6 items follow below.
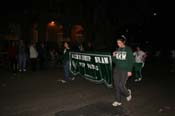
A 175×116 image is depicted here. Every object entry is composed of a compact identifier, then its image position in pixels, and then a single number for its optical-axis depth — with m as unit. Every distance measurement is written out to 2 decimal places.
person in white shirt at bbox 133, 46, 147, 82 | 6.23
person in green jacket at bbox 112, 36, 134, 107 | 3.97
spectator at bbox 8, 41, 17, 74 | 7.66
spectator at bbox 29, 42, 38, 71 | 7.89
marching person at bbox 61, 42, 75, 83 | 5.87
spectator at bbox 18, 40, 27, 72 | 7.80
